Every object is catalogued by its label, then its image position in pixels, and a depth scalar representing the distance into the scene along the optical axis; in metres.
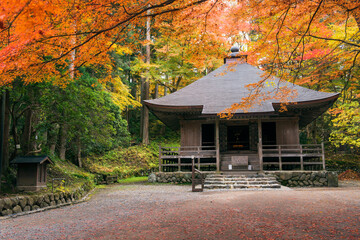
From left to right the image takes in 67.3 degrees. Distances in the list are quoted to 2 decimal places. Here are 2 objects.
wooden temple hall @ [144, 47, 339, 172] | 13.29
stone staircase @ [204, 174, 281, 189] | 10.73
